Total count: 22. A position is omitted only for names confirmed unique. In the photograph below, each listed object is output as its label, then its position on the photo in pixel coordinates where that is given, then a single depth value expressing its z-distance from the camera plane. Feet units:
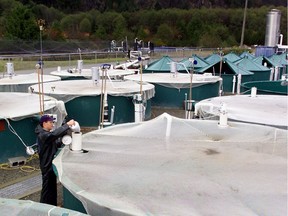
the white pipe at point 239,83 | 48.80
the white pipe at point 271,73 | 58.18
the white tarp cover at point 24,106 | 23.30
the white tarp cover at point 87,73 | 44.96
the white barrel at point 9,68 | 40.55
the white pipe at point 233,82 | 50.52
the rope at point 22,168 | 22.61
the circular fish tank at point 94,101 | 30.40
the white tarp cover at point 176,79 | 39.26
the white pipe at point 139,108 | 28.74
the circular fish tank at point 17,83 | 37.14
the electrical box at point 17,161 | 23.18
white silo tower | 101.30
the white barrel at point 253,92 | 27.69
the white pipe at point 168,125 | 16.53
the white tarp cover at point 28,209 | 9.36
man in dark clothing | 15.02
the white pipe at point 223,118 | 17.40
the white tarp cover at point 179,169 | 10.26
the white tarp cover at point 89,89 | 30.20
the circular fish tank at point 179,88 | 39.73
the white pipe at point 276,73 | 58.03
